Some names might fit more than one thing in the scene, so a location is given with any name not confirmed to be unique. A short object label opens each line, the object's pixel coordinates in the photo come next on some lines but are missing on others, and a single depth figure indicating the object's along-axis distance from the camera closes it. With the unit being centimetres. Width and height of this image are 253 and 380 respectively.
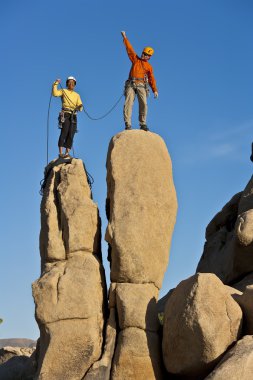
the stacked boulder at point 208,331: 1658
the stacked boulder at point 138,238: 1858
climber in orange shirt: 2206
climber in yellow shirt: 2250
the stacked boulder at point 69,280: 1864
